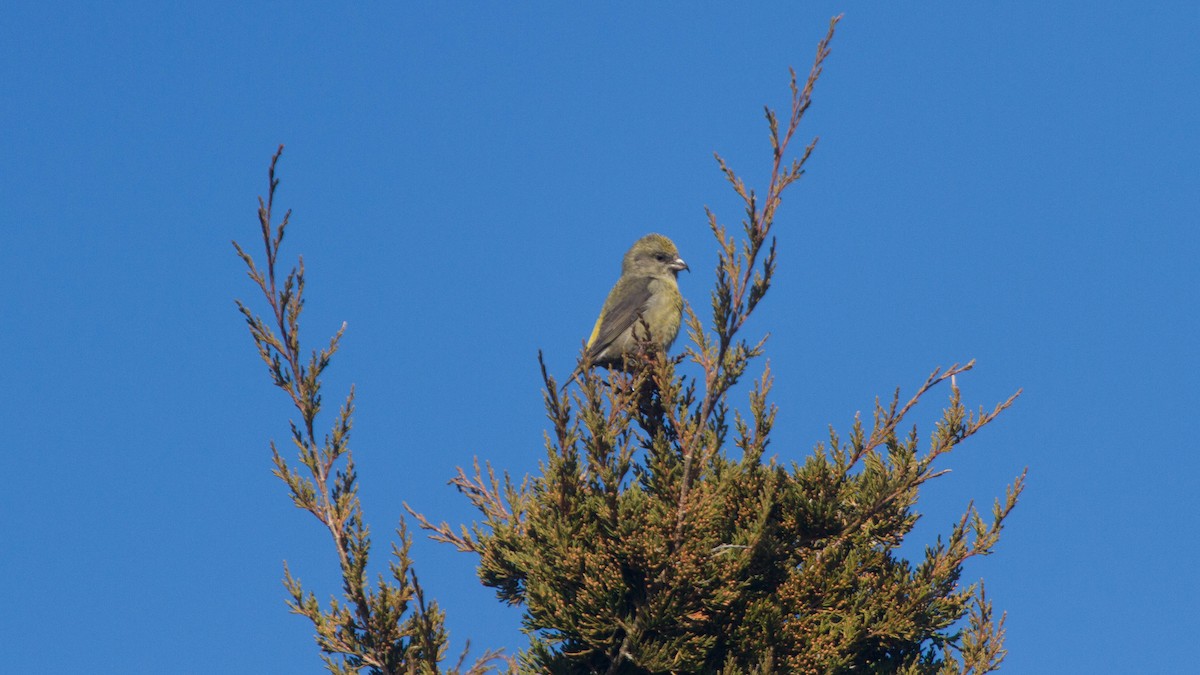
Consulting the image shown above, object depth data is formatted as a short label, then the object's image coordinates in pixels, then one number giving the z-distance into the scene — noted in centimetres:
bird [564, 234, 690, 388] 2344
